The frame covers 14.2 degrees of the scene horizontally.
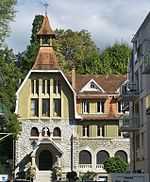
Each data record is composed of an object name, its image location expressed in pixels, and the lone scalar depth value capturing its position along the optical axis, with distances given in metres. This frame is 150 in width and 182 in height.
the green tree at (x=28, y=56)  93.31
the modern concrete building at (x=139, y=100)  52.35
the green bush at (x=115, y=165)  69.88
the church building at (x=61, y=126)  77.62
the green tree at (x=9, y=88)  62.44
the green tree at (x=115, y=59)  101.88
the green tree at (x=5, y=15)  44.78
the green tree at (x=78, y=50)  101.27
